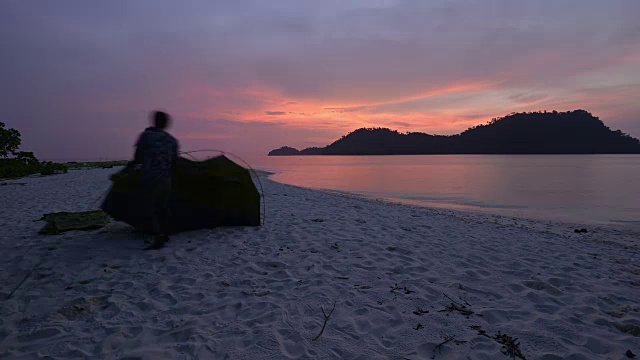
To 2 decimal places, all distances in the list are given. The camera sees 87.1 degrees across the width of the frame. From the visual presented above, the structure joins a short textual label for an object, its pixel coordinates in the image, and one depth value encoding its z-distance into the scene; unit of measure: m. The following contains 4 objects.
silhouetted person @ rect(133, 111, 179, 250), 6.65
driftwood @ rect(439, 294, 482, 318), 4.30
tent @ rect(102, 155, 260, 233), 7.46
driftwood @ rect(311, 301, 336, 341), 3.68
